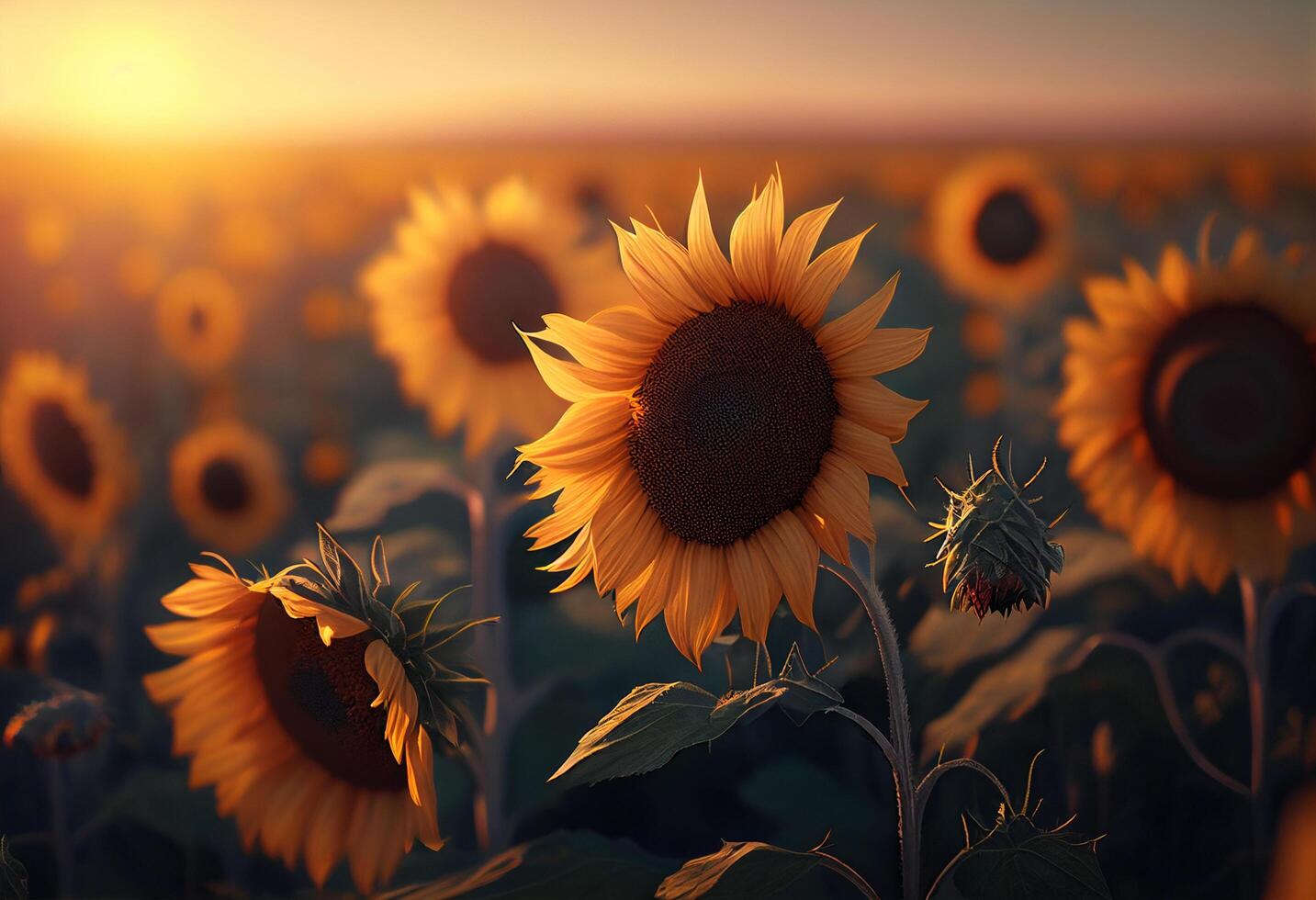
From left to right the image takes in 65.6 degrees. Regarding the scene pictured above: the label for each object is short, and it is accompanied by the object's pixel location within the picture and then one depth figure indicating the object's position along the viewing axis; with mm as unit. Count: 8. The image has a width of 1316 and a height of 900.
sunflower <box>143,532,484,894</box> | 1377
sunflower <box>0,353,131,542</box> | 2461
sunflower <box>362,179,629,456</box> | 2184
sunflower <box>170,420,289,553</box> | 2580
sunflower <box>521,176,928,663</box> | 1314
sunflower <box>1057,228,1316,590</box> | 1928
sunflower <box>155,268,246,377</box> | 2736
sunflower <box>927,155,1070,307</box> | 3102
